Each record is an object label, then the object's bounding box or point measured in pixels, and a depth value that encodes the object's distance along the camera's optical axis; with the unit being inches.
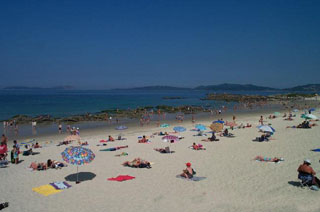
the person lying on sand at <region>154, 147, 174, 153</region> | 569.1
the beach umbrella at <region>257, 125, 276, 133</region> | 623.0
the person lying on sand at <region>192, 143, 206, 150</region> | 593.6
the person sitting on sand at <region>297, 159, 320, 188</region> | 332.8
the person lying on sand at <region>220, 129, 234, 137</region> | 753.1
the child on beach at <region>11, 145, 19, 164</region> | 506.9
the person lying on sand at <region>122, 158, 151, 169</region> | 456.8
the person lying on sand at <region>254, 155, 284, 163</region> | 462.7
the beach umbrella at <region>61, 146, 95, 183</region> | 370.9
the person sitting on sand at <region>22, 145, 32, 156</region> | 582.4
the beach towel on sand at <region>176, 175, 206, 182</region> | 384.5
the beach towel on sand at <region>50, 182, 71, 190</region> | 363.3
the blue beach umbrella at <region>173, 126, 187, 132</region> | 694.5
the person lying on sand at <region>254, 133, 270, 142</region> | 653.3
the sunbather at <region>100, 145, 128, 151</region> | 613.6
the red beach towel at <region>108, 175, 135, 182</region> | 393.7
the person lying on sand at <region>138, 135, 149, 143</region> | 694.5
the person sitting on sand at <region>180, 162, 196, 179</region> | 392.8
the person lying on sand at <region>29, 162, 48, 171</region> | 457.7
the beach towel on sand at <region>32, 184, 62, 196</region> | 344.5
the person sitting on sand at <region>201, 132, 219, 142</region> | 689.6
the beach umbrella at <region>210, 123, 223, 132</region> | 694.1
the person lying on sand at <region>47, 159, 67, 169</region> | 465.1
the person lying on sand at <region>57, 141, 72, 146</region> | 715.2
